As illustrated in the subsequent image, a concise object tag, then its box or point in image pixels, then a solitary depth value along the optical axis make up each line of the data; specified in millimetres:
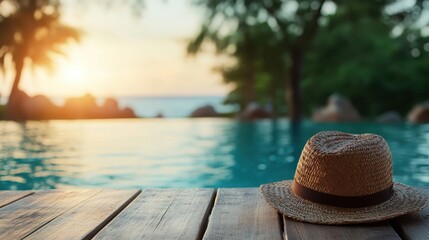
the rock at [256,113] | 15039
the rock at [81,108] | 16797
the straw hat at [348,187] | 1679
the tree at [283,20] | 13125
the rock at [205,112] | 17164
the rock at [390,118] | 13413
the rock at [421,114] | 12801
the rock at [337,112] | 13570
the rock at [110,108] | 17109
